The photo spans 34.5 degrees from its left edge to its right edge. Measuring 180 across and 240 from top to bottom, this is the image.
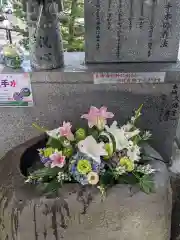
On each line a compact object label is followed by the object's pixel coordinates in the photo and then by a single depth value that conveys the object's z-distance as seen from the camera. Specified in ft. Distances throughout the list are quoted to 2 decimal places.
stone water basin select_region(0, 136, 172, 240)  3.01
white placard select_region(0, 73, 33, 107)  3.87
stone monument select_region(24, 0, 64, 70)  3.51
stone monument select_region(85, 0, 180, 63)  3.65
